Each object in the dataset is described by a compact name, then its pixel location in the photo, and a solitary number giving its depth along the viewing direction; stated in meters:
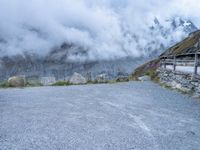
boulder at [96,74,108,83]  15.72
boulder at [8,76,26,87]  13.77
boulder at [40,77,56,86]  14.76
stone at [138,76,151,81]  15.69
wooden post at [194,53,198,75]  8.70
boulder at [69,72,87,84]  14.76
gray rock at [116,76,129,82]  16.47
